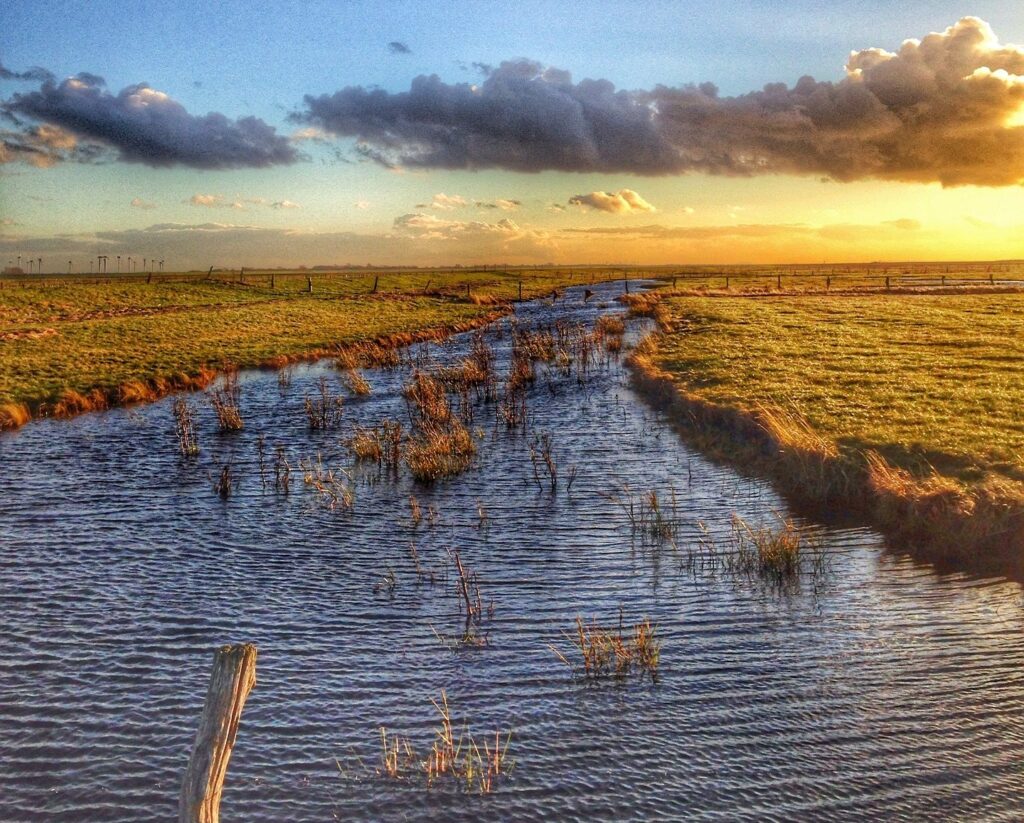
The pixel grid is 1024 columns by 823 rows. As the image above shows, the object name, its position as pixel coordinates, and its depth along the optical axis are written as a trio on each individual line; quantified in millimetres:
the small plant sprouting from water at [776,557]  13211
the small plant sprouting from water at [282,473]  18781
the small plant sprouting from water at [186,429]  22531
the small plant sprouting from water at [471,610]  11086
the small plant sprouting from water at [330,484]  17781
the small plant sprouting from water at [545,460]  19047
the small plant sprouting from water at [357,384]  31766
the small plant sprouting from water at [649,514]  15336
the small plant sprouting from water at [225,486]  18500
